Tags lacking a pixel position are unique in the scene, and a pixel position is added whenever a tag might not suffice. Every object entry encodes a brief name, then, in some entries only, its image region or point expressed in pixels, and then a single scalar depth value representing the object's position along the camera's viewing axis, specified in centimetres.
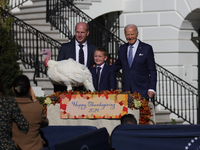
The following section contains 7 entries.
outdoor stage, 1061
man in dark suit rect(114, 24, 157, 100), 1199
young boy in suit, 1166
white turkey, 998
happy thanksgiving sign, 1056
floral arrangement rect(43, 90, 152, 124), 1052
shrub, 1989
